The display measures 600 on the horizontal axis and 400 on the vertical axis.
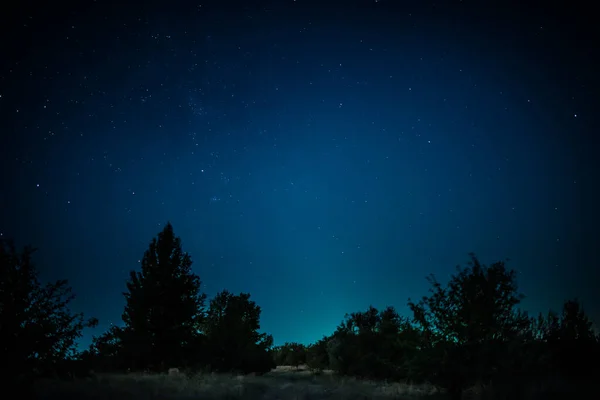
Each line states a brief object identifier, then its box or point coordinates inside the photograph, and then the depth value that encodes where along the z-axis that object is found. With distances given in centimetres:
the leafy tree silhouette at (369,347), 2344
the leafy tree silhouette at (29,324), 940
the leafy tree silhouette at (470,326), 1139
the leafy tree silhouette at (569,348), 1524
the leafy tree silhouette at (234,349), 2211
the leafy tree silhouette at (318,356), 3250
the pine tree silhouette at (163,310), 1941
